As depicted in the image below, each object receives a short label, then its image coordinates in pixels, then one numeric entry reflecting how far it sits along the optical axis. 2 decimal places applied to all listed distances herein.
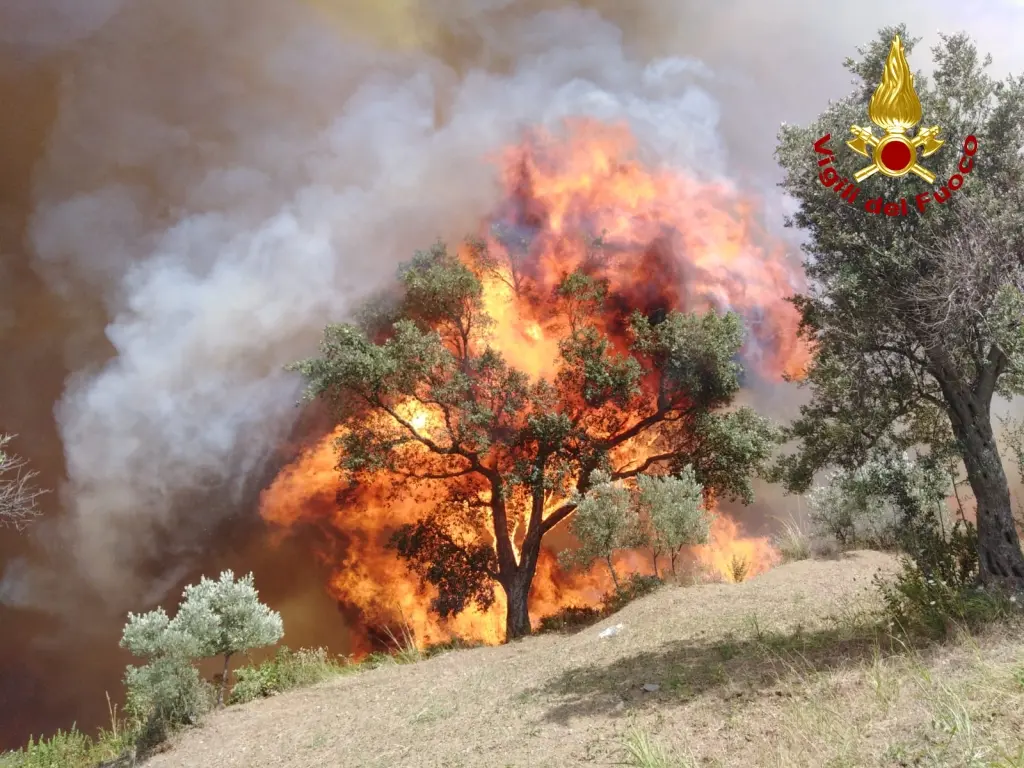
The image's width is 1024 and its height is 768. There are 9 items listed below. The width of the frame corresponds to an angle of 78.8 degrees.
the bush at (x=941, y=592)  9.32
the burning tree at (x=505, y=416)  20.83
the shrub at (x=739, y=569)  21.84
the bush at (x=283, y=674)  15.91
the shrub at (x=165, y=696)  12.65
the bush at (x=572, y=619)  19.73
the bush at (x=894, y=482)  10.92
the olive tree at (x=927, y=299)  9.59
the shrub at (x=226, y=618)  14.63
